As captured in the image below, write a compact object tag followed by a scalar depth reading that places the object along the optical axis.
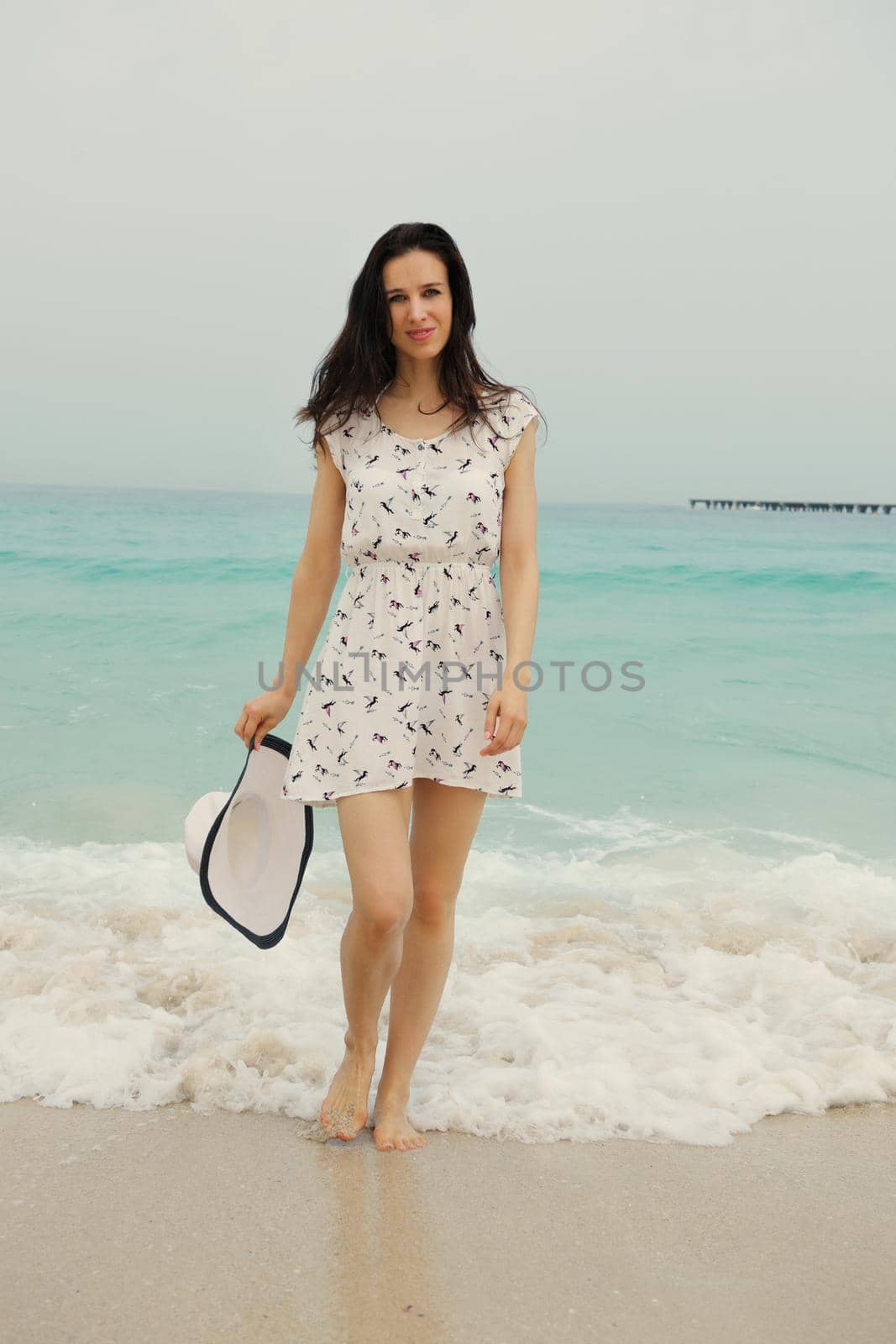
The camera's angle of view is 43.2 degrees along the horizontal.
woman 2.38
